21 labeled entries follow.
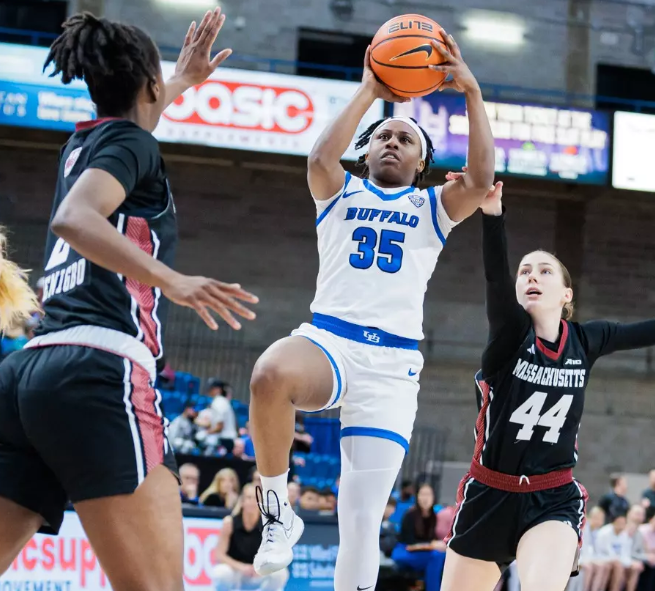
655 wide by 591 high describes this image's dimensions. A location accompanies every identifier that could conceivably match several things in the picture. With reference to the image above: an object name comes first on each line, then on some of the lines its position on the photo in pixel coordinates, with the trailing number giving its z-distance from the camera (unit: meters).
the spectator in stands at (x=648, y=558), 12.40
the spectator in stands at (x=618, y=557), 12.28
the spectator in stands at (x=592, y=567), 12.16
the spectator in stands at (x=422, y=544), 10.84
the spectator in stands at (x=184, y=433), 12.66
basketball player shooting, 4.43
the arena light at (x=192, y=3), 17.94
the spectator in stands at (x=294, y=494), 9.90
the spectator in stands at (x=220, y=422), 12.91
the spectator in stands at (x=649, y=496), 13.31
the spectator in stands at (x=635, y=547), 12.30
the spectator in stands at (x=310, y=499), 11.33
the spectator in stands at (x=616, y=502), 13.32
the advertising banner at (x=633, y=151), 16.11
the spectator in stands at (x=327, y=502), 11.45
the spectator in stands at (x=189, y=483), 10.34
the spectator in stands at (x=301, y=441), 13.88
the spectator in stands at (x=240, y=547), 8.72
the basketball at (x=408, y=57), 4.73
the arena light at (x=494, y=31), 18.94
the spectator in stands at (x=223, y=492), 10.38
